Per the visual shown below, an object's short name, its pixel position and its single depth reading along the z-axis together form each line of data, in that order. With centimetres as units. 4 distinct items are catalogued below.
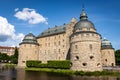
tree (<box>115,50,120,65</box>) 4095
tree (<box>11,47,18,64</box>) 4528
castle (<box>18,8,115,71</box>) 2264
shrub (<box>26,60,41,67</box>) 2952
